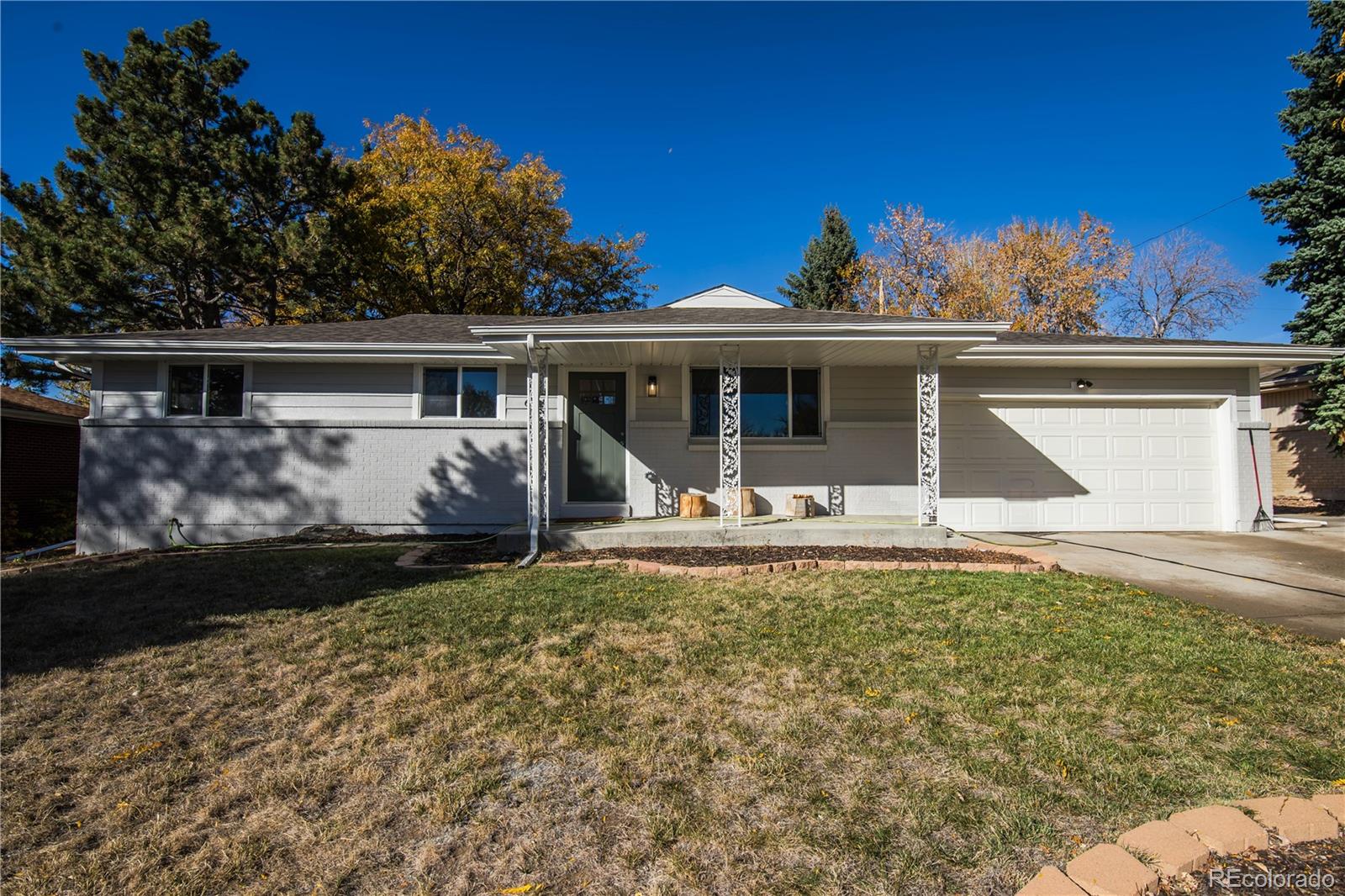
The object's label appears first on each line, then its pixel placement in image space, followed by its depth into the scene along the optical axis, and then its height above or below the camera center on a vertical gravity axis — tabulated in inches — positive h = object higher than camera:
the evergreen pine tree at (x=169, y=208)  611.8 +276.9
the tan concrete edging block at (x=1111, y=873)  70.0 -45.2
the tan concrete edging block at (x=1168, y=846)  74.1 -45.0
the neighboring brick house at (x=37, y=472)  505.0 +1.1
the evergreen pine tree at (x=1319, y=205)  474.3 +221.2
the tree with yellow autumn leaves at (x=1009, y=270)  878.4 +301.5
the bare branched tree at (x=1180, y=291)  971.3 +298.7
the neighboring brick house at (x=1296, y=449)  556.7 +30.0
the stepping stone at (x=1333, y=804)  84.7 -44.5
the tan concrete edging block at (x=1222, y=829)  78.2 -44.6
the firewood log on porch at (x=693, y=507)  358.9 -17.2
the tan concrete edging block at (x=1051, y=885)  70.3 -46.0
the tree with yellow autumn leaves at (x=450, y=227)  753.6 +314.0
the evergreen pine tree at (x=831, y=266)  1087.6 +372.9
